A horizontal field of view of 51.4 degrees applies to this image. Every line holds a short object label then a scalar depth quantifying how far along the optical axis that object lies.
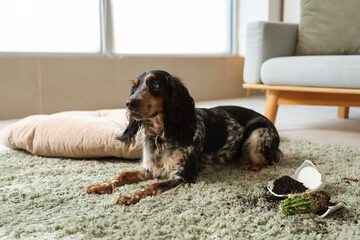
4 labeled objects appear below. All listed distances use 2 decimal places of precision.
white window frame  4.63
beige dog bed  2.38
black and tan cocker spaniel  1.85
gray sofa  2.96
